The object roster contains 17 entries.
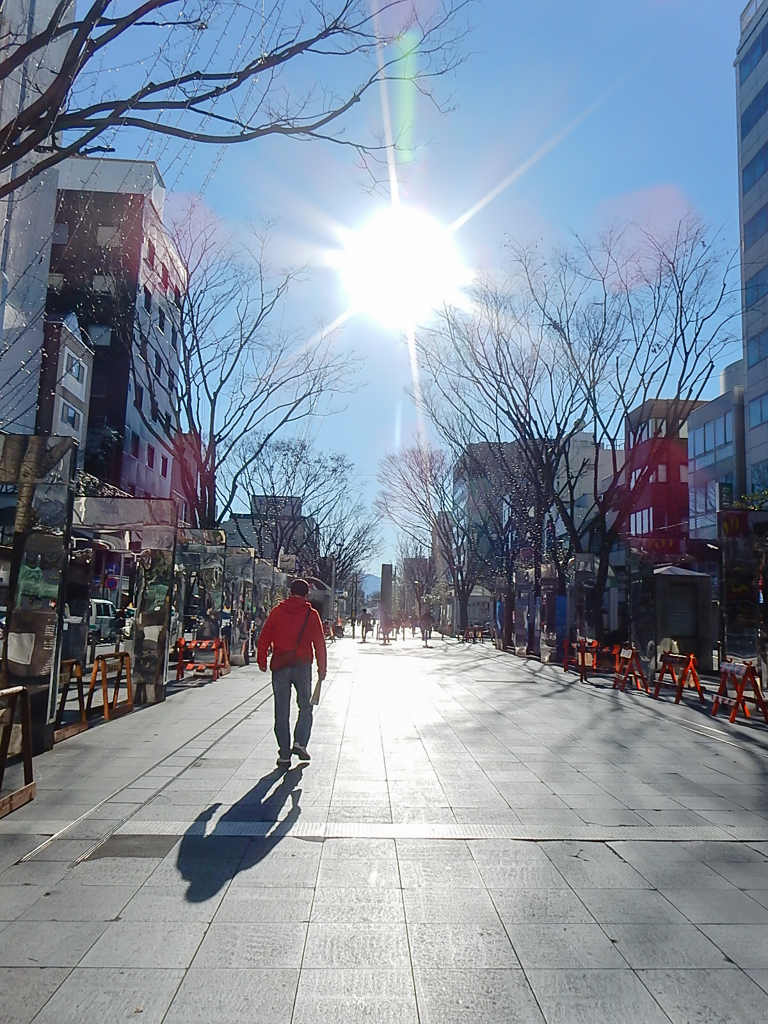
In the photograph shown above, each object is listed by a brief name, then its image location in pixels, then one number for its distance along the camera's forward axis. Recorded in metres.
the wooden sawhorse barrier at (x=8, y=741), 5.79
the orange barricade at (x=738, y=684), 11.35
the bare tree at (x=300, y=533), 40.47
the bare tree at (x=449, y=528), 35.41
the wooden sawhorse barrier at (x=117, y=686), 10.48
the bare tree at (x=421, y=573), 64.68
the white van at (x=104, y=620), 25.48
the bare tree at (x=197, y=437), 19.97
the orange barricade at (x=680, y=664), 13.84
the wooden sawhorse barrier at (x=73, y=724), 9.09
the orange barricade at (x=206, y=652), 17.94
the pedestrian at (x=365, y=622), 40.81
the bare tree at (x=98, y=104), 5.91
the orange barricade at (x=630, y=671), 16.37
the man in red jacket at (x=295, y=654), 7.91
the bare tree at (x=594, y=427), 20.97
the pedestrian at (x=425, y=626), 37.31
